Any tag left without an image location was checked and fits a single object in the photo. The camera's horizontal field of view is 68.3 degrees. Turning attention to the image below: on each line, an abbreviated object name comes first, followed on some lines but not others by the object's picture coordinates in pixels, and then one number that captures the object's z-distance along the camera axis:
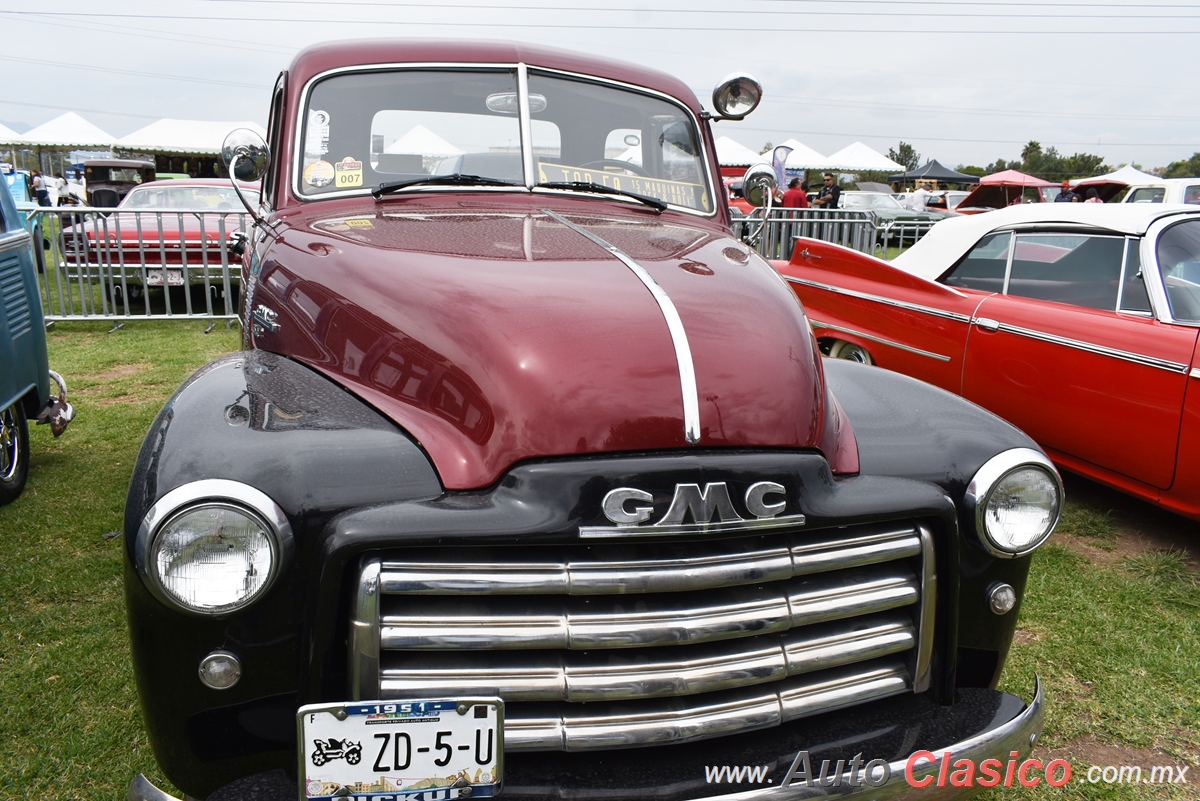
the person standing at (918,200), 26.30
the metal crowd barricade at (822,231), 11.25
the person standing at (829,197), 20.12
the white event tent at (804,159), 28.67
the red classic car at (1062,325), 3.81
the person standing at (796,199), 14.92
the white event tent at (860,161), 29.94
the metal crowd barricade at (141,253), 9.00
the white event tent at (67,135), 27.06
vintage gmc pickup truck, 1.58
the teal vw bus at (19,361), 3.97
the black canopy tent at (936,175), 37.69
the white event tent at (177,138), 25.48
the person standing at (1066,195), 23.25
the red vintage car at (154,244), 9.02
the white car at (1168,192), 12.58
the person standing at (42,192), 20.22
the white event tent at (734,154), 26.56
